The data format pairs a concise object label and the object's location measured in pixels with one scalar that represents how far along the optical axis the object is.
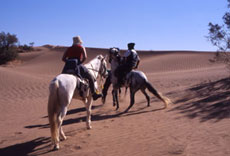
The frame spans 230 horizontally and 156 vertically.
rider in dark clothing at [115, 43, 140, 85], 8.08
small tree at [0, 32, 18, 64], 33.06
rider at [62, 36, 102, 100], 5.89
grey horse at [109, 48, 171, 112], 8.09
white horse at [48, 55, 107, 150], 4.76
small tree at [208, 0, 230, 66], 12.57
